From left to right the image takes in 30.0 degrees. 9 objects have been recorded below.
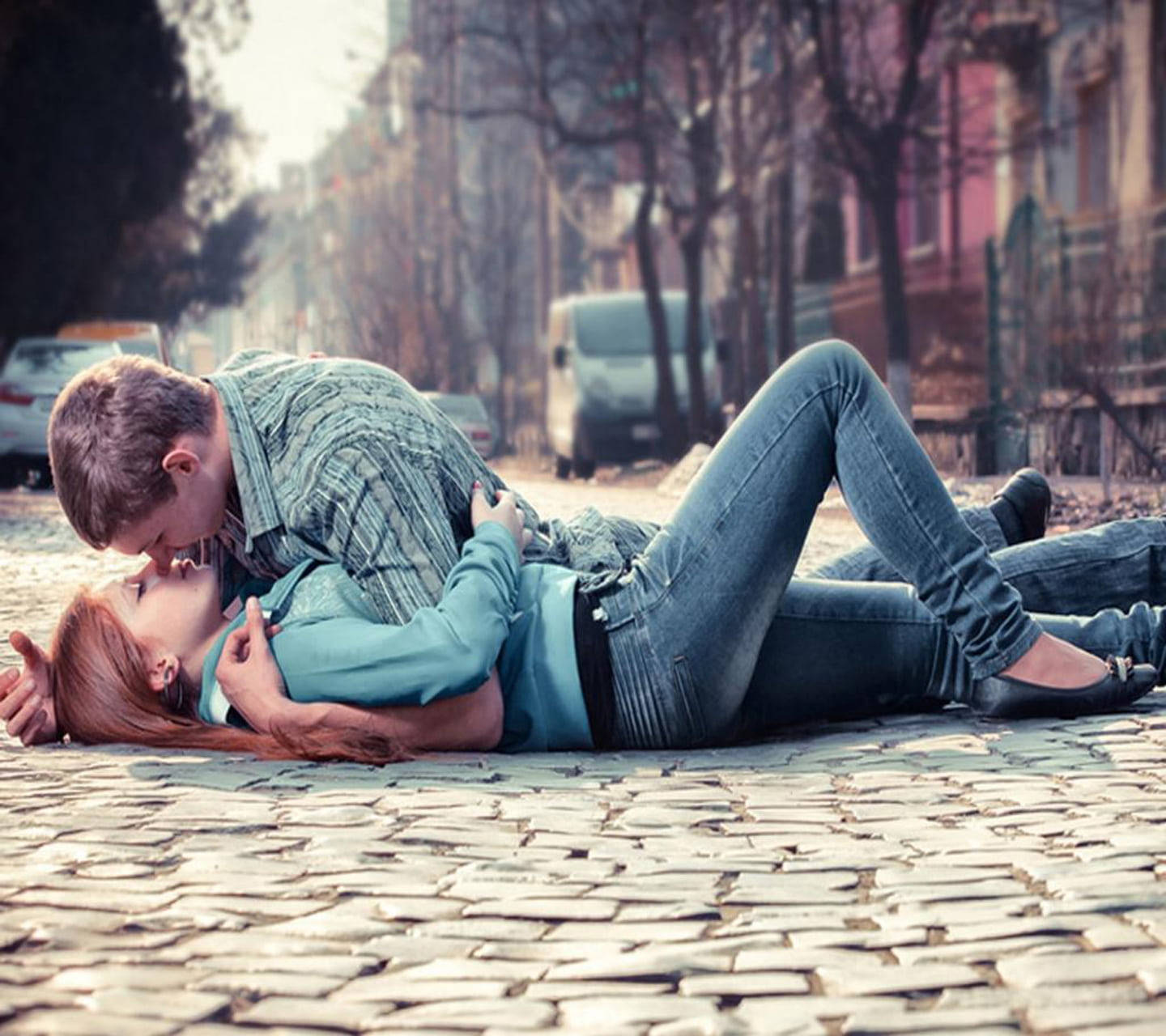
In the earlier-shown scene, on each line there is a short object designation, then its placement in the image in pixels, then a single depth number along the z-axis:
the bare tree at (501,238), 45.28
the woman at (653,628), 4.70
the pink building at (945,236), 25.55
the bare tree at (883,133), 20.72
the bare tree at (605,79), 26.66
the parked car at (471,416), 31.34
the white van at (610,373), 27.59
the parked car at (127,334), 26.66
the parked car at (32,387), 24.58
